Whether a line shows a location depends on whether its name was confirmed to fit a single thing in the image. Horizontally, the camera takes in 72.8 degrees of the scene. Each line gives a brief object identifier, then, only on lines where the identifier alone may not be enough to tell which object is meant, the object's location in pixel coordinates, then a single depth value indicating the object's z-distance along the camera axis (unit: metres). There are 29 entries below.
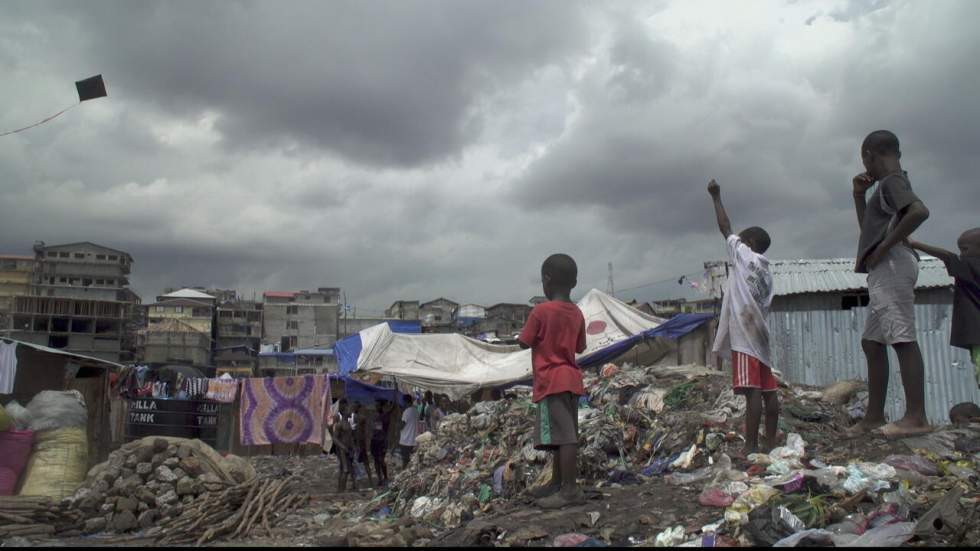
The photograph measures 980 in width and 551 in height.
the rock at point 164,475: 8.30
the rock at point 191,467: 8.54
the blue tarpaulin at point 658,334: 13.34
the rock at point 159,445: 8.73
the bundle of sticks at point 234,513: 7.08
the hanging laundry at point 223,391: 15.91
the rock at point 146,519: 7.77
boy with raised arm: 4.52
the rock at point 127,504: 7.83
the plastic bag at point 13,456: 8.08
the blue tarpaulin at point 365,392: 16.67
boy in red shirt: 4.40
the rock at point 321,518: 7.73
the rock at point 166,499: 8.02
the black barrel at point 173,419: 14.44
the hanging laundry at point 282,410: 14.81
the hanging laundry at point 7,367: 9.76
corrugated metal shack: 9.49
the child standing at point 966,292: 4.25
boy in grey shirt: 4.05
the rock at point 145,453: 8.55
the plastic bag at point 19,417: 8.38
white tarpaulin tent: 13.88
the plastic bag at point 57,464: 8.24
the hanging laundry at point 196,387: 16.52
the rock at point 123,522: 7.65
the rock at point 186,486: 8.27
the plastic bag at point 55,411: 8.50
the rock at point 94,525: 7.52
